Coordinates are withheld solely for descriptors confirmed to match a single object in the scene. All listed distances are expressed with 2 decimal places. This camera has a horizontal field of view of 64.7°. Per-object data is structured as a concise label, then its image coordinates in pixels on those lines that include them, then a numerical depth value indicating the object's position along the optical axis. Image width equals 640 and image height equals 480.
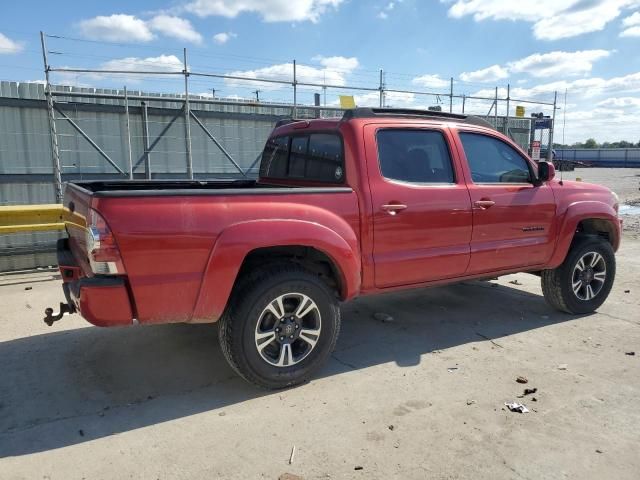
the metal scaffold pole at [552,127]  15.29
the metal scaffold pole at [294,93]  9.42
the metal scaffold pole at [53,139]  7.51
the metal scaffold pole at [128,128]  8.05
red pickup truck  3.12
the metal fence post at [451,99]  12.45
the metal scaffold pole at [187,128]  8.43
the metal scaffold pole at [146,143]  8.80
